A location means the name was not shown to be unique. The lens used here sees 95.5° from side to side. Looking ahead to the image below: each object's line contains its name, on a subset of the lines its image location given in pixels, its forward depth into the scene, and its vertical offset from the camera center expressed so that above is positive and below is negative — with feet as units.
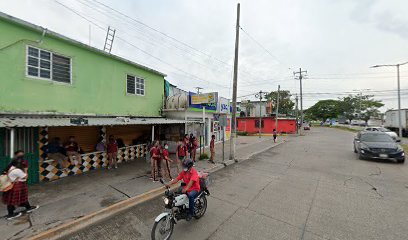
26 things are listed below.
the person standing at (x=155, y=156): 23.21 -4.41
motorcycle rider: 13.25 -4.47
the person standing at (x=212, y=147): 32.78 -4.57
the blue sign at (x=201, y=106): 38.61 +3.70
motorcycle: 11.46 -6.25
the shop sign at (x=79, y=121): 19.29 -0.04
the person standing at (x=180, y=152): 26.50 -4.44
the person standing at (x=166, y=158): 23.20 -4.65
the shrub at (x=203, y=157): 35.38 -6.84
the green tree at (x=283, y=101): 158.24 +17.82
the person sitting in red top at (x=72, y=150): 24.29 -3.96
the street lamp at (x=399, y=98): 60.62 +8.52
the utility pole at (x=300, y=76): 111.45 +27.72
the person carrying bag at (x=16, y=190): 13.91 -5.38
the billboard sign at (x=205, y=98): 36.58 +4.70
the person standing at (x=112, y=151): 27.76 -4.54
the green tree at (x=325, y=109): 217.15 +15.11
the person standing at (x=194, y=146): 32.27 -4.33
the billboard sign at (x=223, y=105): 53.42 +4.80
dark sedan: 31.68 -4.45
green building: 19.17 +3.37
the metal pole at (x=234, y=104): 35.27 +3.31
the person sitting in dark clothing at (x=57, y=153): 22.85 -4.04
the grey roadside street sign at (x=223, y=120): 33.01 +0.23
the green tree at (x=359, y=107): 188.14 +16.27
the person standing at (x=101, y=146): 27.91 -3.85
